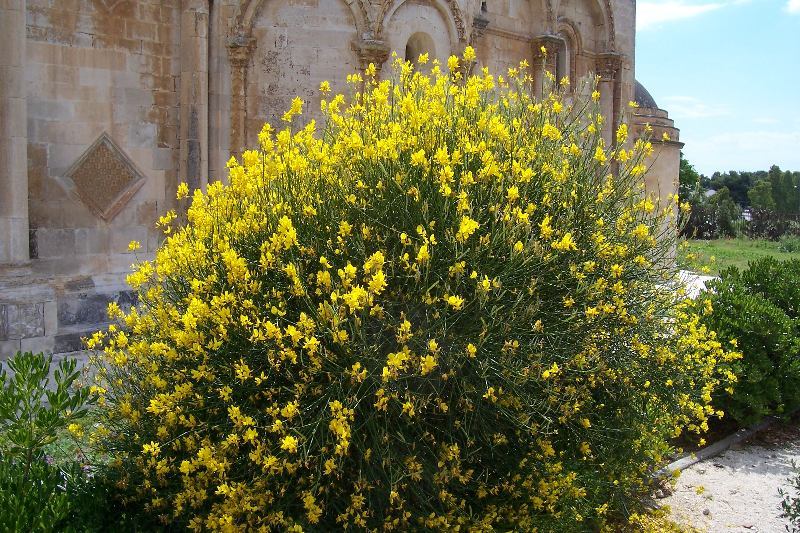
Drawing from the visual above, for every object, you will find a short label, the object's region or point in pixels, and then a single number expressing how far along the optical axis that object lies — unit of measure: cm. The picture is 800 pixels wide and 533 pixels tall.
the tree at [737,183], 5950
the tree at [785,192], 4397
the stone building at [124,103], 749
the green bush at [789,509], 447
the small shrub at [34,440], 358
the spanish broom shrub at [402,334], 358
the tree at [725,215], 3819
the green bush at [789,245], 3127
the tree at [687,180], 4106
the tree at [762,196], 4312
